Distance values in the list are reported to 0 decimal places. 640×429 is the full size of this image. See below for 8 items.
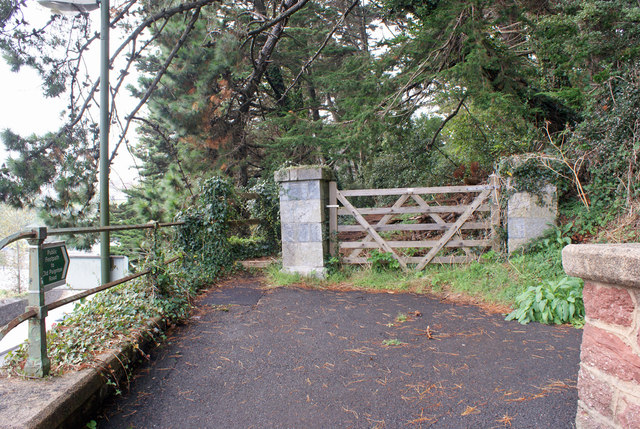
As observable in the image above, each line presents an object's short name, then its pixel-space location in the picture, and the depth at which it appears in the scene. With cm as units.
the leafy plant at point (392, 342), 336
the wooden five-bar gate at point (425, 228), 571
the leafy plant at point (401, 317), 398
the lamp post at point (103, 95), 449
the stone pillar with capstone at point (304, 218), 588
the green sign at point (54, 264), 233
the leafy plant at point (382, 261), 588
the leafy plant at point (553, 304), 370
